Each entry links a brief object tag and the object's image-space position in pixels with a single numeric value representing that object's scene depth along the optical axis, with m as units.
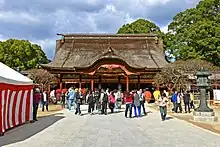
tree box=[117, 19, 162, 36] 41.49
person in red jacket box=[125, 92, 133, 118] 13.16
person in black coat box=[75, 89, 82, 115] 13.96
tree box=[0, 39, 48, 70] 37.05
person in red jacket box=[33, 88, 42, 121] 11.98
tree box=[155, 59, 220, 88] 21.25
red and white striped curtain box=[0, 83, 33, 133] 8.43
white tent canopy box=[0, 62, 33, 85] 8.62
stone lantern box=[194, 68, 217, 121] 11.97
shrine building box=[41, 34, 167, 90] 25.14
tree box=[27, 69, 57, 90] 24.54
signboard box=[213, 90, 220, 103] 21.21
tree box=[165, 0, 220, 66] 24.36
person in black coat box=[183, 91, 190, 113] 15.00
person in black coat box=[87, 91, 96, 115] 14.58
